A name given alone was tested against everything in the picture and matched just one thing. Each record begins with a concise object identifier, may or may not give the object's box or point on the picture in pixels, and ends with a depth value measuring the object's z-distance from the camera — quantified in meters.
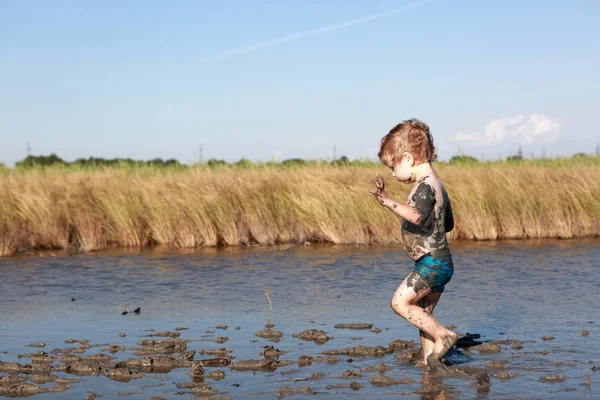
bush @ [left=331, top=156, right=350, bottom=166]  24.48
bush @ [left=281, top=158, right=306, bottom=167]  27.44
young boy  6.11
